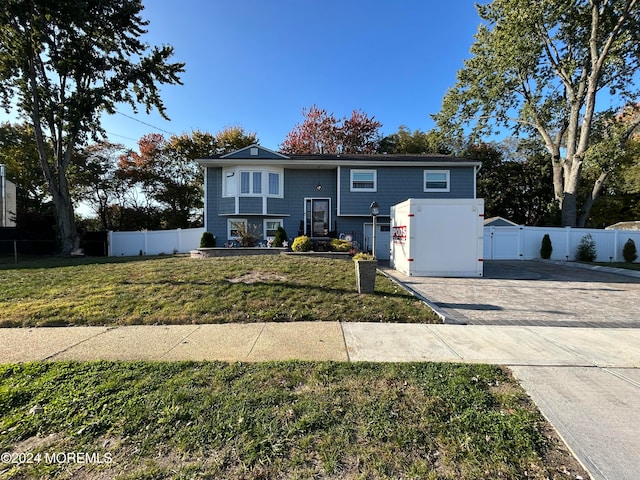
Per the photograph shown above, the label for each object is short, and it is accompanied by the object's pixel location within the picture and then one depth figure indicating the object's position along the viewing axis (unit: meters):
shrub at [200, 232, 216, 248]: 13.95
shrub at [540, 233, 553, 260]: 15.58
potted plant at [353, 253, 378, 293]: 6.68
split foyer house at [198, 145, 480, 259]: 15.30
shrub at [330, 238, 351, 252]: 12.77
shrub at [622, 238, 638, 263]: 15.00
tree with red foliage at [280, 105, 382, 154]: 26.67
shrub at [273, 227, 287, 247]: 13.85
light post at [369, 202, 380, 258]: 10.46
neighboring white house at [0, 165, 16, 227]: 18.96
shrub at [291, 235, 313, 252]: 12.55
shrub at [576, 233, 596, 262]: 15.20
